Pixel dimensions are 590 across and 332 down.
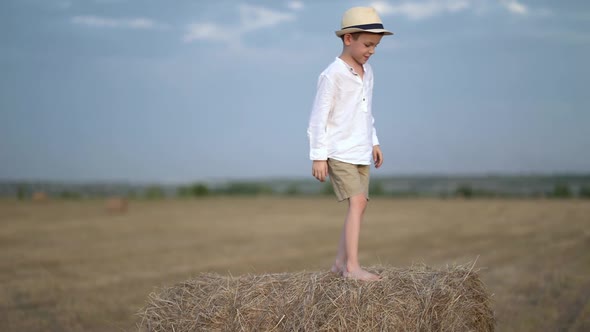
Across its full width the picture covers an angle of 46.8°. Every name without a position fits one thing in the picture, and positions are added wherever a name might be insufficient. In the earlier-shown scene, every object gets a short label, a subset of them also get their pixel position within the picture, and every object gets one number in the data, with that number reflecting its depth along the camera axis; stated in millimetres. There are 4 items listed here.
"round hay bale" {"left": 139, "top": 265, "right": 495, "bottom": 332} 3818
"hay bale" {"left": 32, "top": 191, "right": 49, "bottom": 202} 22781
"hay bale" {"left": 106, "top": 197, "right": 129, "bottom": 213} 18823
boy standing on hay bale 4168
